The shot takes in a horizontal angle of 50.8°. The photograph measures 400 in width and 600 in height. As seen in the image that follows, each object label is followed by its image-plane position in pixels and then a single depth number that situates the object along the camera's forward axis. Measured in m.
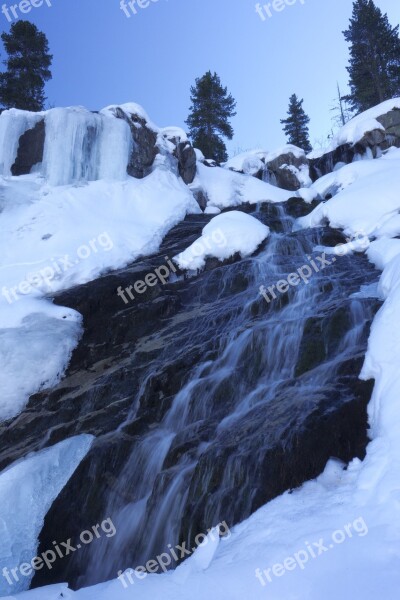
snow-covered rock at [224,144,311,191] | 23.67
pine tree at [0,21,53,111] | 24.92
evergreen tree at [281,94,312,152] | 33.78
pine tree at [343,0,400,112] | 26.77
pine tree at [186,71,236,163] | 29.17
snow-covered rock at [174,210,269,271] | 11.79
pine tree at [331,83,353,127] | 41.00
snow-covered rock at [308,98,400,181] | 19.03
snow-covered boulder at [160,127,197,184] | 19.36
